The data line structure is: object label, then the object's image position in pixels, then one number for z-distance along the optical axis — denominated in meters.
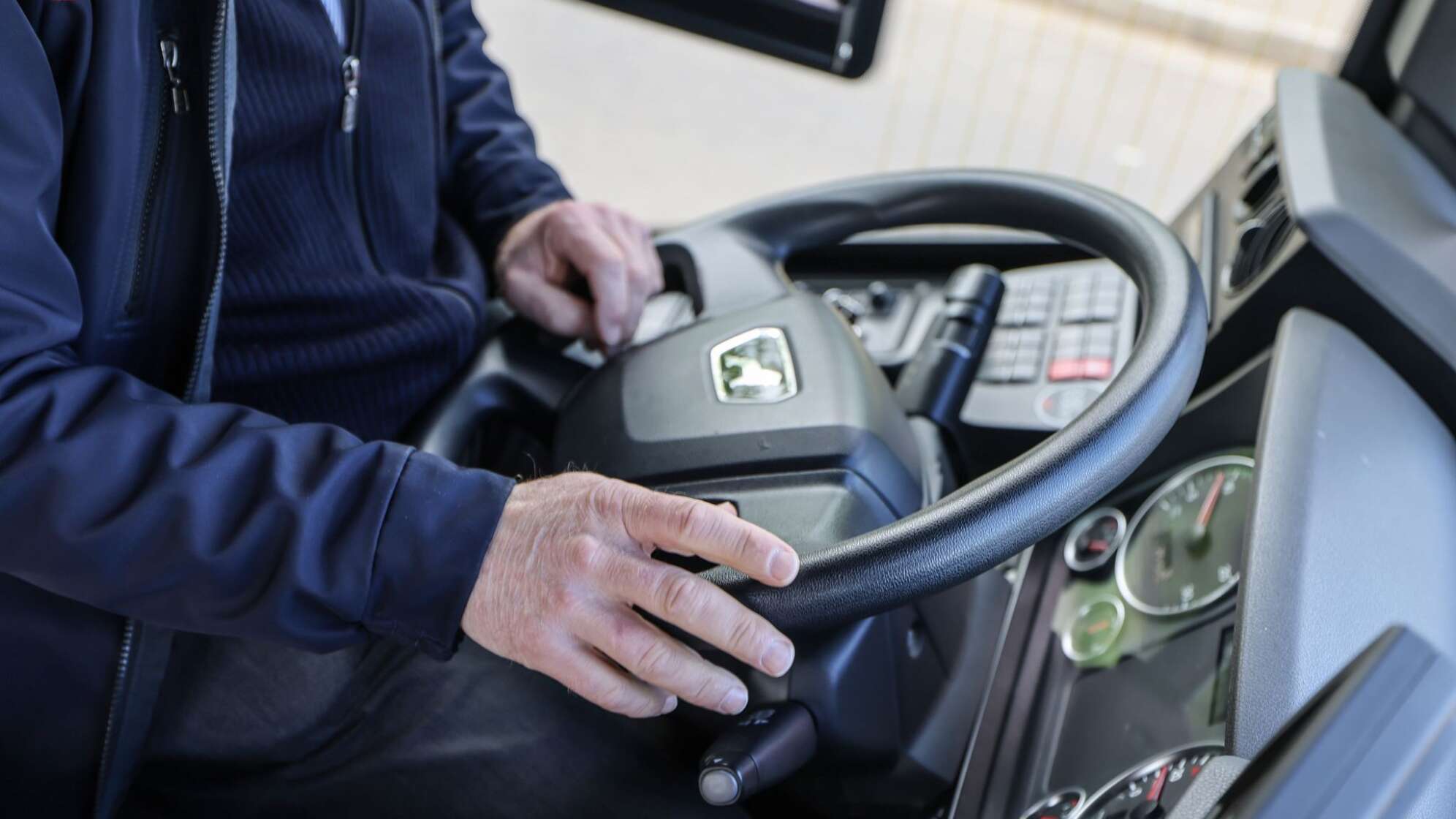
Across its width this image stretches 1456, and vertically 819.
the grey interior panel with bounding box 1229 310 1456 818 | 0.62
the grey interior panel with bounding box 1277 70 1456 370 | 0.84
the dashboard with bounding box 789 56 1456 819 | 0.73
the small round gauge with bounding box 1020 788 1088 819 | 0.69
